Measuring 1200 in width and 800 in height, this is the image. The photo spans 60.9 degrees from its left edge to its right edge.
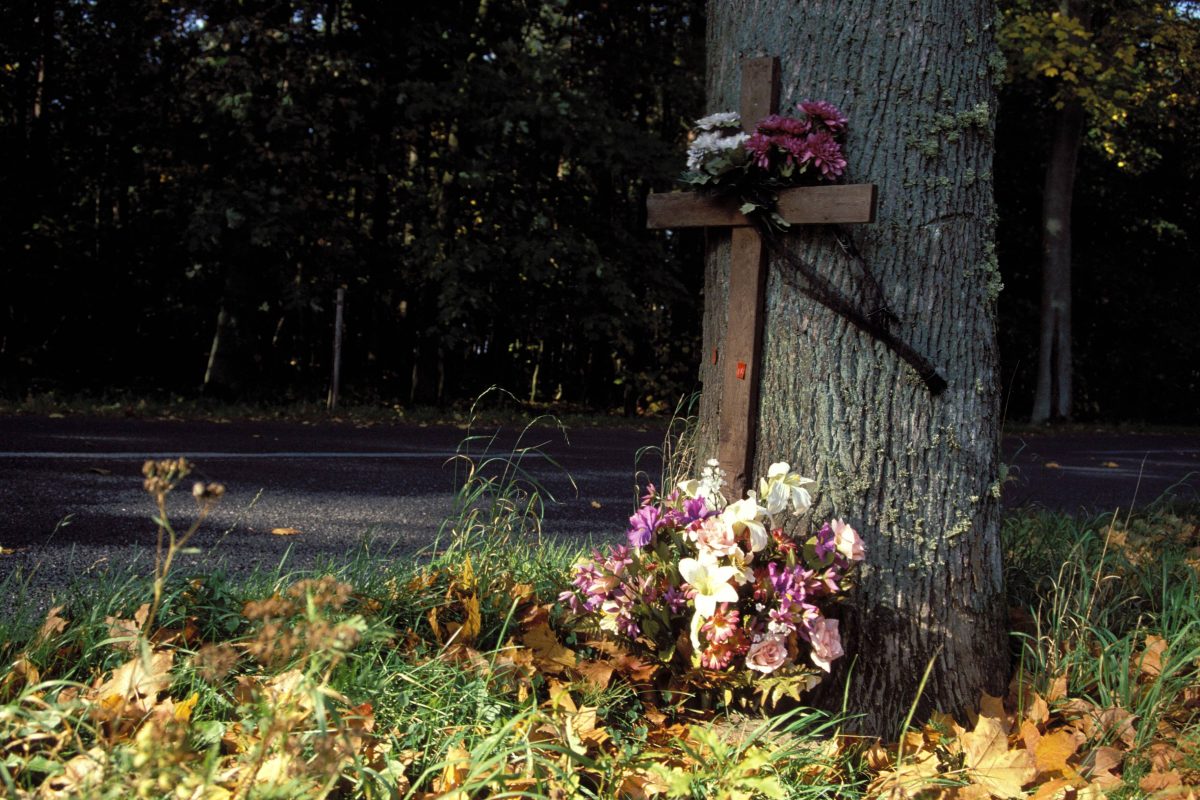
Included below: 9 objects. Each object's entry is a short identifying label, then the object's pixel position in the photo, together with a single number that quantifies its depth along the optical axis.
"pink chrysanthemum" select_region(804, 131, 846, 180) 2.76
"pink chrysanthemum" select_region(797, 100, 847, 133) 2.79
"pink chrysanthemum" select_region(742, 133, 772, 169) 2.84
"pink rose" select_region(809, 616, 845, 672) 2.52
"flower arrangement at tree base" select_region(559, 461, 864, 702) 2.52
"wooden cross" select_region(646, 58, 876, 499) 2.90
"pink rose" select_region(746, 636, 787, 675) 2.50
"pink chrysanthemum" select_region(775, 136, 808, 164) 2.78
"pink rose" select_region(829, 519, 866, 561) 2.61
